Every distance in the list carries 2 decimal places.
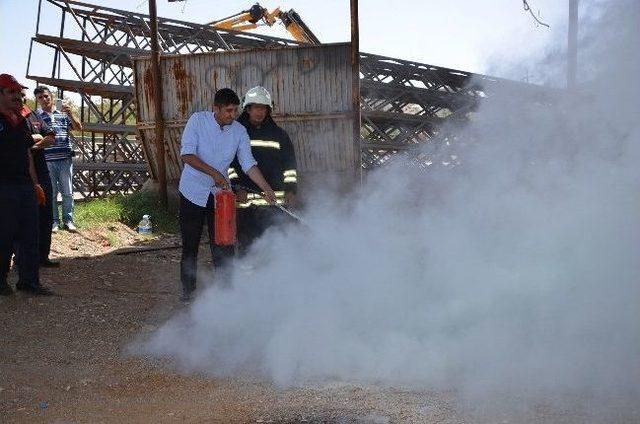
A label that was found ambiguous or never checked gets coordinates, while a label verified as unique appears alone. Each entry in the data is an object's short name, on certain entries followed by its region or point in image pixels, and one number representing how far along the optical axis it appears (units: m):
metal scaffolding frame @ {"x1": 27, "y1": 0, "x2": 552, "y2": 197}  12.62
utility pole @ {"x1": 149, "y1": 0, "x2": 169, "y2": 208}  9.12
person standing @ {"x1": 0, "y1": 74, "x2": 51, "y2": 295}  5.05
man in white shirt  4.96
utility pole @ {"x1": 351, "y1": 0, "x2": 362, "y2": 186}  8.41
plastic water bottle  9.17
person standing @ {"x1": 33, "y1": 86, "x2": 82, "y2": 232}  7.18
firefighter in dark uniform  5.28
